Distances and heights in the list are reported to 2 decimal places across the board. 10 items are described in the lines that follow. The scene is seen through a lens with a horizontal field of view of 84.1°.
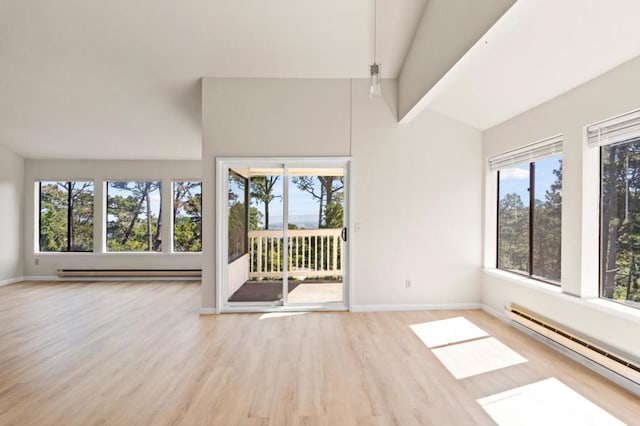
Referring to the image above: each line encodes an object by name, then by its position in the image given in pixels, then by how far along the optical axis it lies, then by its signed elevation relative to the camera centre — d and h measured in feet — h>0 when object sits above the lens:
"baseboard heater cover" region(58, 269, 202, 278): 22.44 -4.02
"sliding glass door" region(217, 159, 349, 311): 15.20 -0.56
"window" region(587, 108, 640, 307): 8.95 +0.21
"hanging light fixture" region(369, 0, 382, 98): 9.37 +3.52
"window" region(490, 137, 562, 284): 11.78 +0.12
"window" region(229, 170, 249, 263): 15.62 -0.06
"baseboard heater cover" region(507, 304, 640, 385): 8.27 -3.56
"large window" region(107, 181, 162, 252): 23.49 -0.36
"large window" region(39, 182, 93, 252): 23.38 -0.46
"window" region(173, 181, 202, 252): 23.48 -0.39
